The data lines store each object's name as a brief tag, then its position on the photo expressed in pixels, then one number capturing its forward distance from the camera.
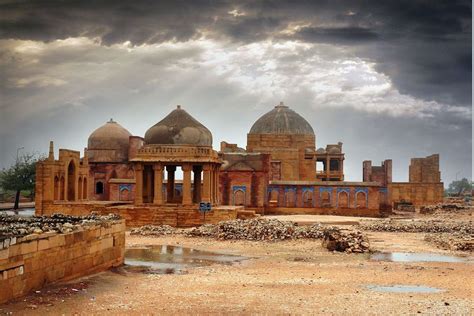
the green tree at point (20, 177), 51.28
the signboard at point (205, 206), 31.19
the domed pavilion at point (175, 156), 33.22
